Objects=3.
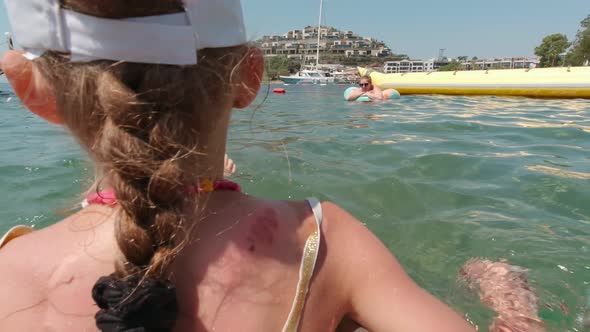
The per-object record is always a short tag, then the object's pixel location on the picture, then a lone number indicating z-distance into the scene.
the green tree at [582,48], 49.03
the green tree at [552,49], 57.09
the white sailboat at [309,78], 49.97
